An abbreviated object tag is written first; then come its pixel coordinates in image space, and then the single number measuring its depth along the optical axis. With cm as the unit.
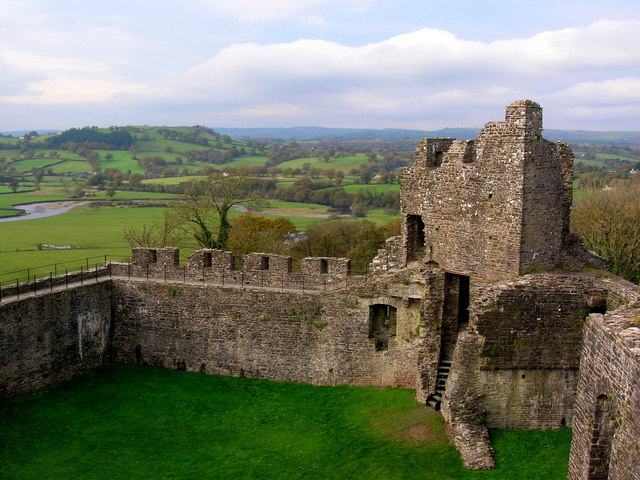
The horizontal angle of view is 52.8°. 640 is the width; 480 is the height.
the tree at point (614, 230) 2656
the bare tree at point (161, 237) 3131
